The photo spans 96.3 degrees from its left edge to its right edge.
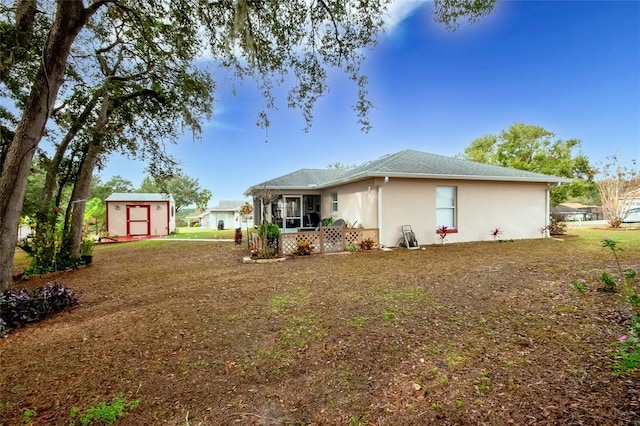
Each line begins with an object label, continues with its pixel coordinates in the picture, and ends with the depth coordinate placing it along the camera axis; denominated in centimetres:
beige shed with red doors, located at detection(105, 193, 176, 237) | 2011
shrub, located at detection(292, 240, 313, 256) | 965
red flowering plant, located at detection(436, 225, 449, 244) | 1081
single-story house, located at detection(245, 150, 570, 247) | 1048
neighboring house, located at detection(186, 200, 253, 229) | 3381
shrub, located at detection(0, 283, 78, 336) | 409
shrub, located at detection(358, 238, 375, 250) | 1026
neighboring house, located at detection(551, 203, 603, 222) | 3925
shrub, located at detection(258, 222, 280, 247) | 943
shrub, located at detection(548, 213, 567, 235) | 1310
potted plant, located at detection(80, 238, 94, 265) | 911
